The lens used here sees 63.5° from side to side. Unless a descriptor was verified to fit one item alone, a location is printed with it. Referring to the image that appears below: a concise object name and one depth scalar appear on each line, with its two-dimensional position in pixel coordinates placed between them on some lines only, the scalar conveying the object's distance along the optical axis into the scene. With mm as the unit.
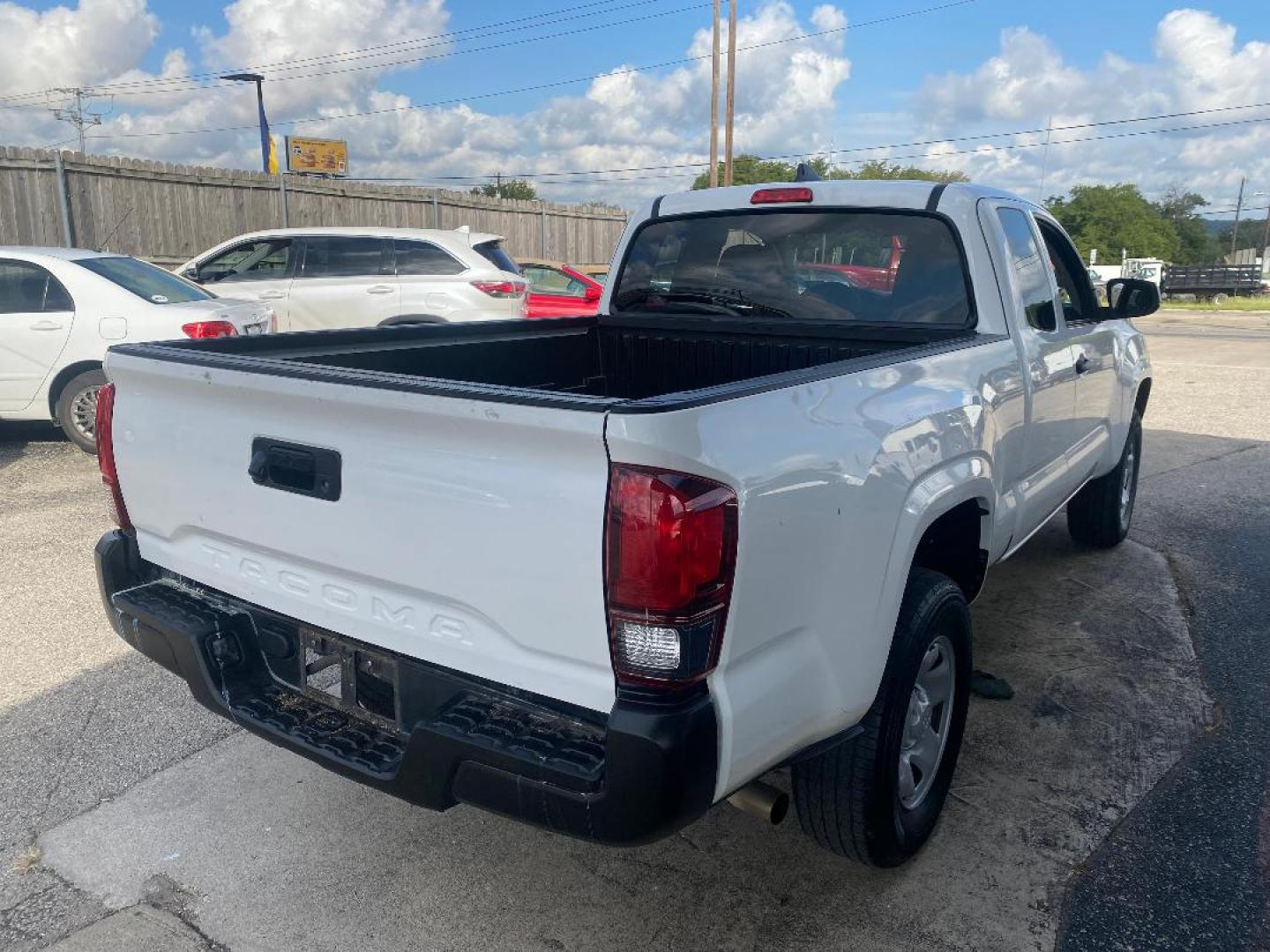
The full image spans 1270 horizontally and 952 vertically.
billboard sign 53500
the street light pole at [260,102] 34500
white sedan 7539
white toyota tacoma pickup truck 1978
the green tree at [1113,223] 93688
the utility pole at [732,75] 27344
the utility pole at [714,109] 27766
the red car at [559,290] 13617
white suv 11078
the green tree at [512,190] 89938
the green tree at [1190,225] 110375
